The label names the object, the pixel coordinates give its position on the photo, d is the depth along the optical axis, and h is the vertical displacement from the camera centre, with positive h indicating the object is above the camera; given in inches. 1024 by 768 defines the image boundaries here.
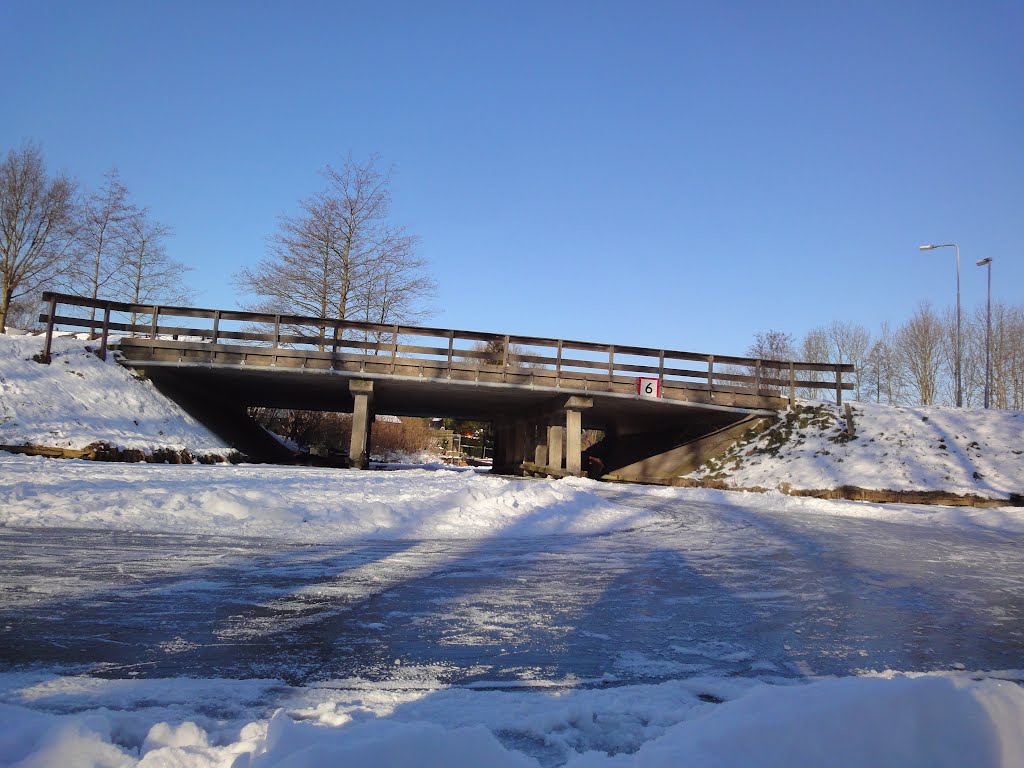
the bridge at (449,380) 855.1 +80.4
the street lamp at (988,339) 1145.0 +216.5
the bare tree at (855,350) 2055.1 +342.9
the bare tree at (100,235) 1262.3 +352.3
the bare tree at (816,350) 2146.9 +352.7
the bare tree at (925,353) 1784.0 +294.0
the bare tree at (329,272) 1229.1 +298.0
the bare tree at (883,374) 1883.6 +250.2
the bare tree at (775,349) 2108.8 +336.2
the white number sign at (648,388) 910.4 +83.6
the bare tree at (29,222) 1219.9 +365.5
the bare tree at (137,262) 1273.4 +306.3
